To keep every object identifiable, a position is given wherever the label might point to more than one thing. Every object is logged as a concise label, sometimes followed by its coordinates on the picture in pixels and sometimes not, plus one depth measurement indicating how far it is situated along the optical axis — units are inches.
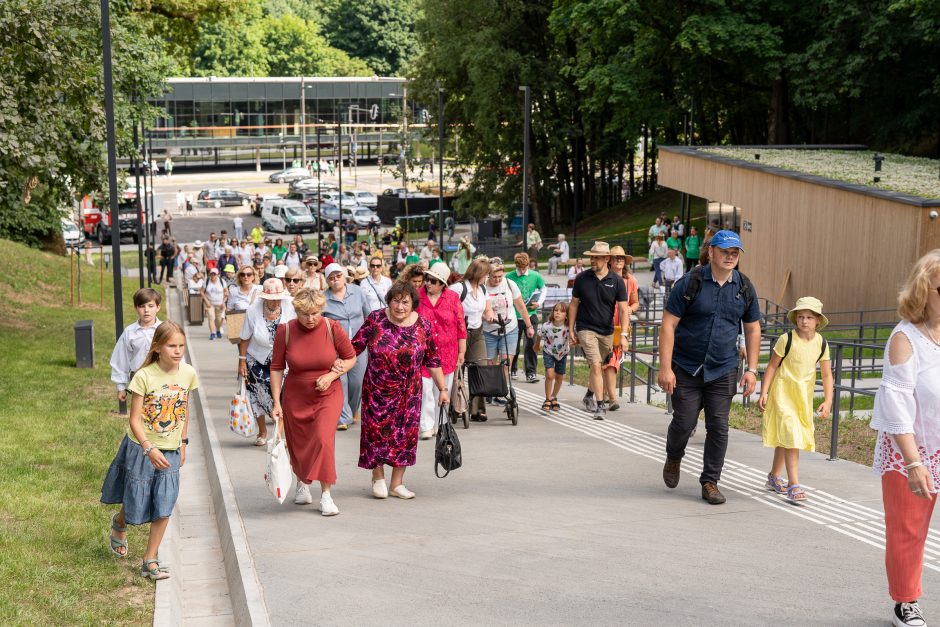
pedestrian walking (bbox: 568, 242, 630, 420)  469.1
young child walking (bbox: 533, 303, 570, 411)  509.0
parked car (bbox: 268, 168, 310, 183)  3449.8
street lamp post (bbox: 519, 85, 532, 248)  1344.7
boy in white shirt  366.6
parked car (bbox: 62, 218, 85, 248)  2128.7
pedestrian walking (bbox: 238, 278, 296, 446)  424.8
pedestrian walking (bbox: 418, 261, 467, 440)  425.7
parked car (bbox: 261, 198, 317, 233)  2476.6
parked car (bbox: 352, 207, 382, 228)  2556.1
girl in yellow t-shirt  267.9
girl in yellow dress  332.8
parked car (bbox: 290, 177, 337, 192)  2923.2
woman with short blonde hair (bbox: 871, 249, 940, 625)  205.5
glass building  3887.8
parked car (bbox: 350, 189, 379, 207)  2888.8
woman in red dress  320.8
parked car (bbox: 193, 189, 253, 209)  3004.4
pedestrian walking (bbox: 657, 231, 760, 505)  319.0
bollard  725.9
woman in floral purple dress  329.1
